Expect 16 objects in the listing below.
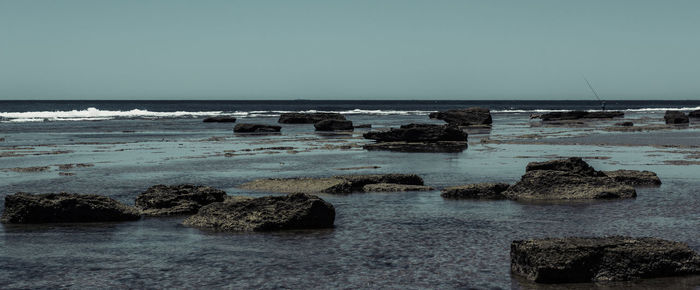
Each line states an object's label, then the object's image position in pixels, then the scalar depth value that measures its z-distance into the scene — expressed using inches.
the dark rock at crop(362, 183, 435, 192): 660.7
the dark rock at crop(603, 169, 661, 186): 684.1
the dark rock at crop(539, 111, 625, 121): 3143.9
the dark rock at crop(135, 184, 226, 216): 542.3
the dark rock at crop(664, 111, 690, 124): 2492.6
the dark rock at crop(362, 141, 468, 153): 1230.3
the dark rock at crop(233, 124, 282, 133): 1999.3
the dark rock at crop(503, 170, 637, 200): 599.8
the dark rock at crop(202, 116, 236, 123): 2907.0
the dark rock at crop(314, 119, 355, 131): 2124.8
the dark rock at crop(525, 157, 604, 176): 674.3
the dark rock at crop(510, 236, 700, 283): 334.0
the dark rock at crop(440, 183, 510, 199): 618.5
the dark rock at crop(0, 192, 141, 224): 502.6
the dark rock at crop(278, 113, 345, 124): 2763.3
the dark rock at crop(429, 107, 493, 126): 2506.2
